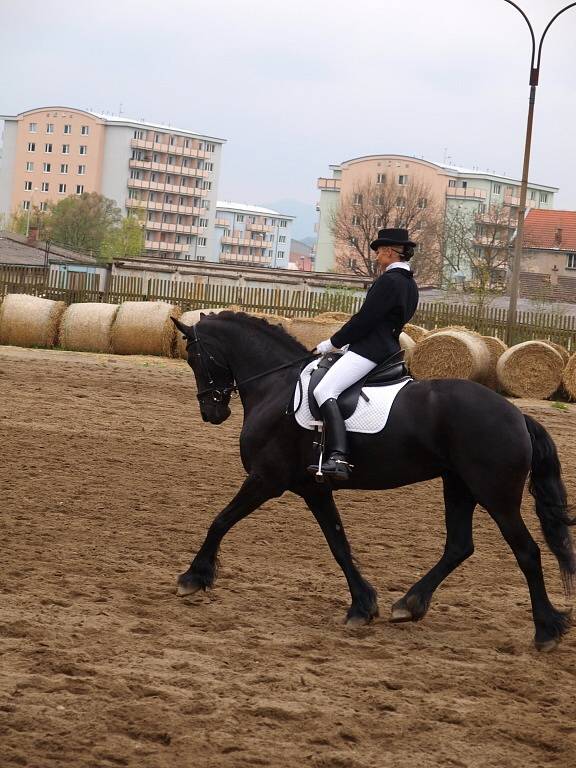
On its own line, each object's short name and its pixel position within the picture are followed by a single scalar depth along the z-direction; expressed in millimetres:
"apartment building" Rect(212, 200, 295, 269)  191375
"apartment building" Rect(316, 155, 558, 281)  132125
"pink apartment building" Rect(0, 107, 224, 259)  152375
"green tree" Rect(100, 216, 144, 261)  105375
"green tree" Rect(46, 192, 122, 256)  105750
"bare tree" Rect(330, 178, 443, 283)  89688
